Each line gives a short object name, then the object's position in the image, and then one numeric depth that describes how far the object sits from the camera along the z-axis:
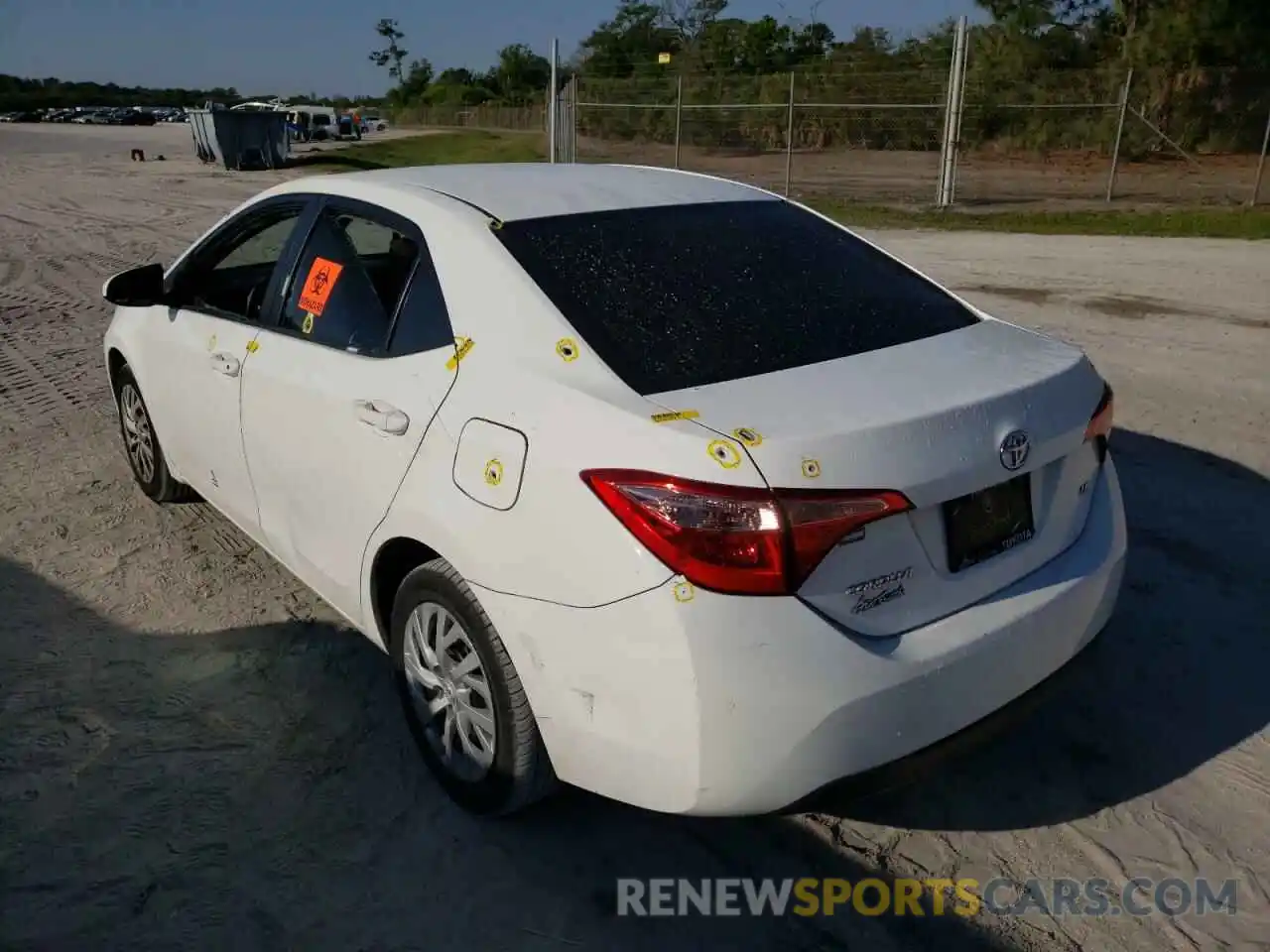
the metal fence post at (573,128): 21.83
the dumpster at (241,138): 26.19
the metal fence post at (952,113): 16.64
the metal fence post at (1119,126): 16.82
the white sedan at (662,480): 2.19
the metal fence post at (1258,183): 15.77
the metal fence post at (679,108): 19.20
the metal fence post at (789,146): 17.66
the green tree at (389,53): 115.25
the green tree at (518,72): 81.88
